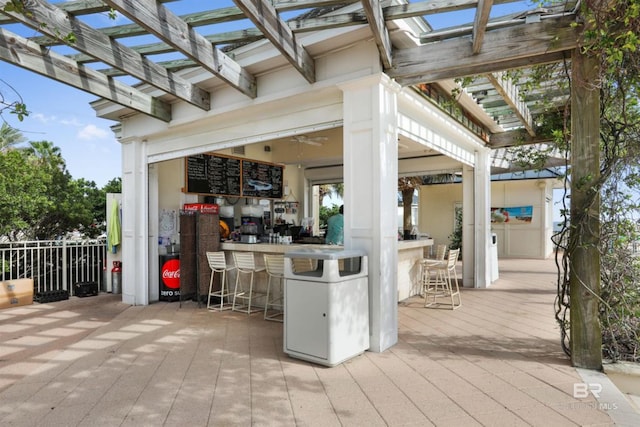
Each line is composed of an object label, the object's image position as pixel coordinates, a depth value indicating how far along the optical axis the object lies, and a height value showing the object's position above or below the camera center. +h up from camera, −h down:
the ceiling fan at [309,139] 6.73 +1.45
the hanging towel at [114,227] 6.48 -0.15
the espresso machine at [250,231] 5.85 -0.23
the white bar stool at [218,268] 5.57 -0.75
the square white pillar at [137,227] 6.01 -0.14
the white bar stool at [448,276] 5.57 -0.94
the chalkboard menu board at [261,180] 7.62 +0.79
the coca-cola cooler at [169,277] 6.19 -0.97
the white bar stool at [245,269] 5.31 -0.73
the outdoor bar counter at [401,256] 5.43 -0.65
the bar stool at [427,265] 5.78 -0.75
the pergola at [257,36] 2.92 +1.58
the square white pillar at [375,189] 3.65 +0.27
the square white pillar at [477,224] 7.30 -0.16
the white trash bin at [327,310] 3.23 -0.83
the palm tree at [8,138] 14.24 +3.41
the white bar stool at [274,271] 4.97 -0.72
